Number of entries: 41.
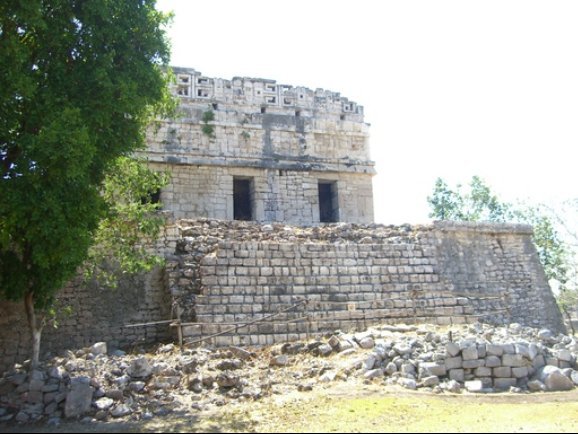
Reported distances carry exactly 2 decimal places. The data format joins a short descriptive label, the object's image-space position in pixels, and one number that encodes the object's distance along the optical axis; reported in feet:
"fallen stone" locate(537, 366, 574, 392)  29.58
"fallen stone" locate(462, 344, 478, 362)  30.12
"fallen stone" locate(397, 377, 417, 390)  28.19
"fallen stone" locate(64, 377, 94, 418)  24.97
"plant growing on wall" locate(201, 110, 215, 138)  55.42
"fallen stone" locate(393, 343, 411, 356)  30.68
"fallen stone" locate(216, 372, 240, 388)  27.64
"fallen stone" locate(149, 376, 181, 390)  27.27
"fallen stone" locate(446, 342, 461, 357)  30.07
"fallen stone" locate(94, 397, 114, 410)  25.25
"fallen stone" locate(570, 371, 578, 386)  30.18
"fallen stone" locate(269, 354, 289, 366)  31.01
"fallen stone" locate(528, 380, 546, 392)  29.58
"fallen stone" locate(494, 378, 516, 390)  29.89
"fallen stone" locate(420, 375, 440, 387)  28.60
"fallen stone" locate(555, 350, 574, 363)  31.81
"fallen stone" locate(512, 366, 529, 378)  30.30
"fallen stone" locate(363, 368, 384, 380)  28.79
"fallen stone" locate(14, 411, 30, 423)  24.79
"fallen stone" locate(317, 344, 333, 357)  32.27
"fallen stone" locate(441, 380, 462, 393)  28.40
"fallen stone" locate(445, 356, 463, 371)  29.96
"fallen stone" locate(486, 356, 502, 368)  30.25
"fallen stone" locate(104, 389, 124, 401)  26.00
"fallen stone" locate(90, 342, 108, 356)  30.89
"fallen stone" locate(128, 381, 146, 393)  26.86
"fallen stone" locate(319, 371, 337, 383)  28.75
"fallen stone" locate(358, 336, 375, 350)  32.14
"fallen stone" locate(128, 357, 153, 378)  27.71
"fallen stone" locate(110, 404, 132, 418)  24.95
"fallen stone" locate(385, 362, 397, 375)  29.43
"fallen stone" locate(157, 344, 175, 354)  32.17
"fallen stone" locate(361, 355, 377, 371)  29.48
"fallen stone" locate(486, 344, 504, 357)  30.45
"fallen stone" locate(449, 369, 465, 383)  29.68
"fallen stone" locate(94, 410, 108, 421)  24.76
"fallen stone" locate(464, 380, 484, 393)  28.89
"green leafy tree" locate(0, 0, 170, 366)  24.98
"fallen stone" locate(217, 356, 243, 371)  29.55
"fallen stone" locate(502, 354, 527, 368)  30.35
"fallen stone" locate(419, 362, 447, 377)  29.30
